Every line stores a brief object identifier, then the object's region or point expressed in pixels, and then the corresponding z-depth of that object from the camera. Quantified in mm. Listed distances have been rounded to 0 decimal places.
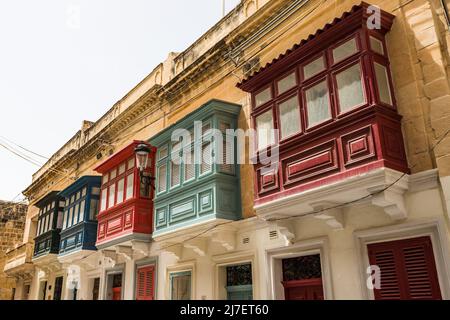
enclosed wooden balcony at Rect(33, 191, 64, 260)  17625
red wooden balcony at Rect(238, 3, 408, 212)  6613
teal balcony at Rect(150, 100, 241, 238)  9641
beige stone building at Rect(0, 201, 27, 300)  27828
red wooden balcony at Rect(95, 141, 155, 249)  11875
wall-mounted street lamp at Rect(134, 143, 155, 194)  10109
